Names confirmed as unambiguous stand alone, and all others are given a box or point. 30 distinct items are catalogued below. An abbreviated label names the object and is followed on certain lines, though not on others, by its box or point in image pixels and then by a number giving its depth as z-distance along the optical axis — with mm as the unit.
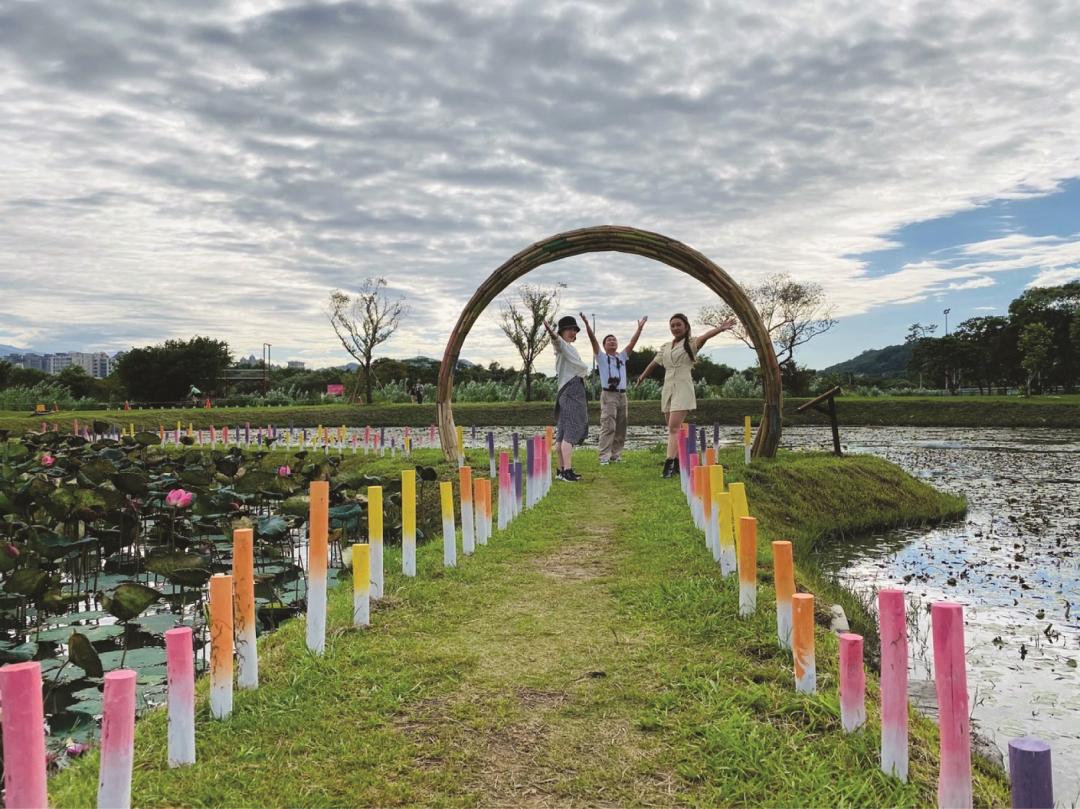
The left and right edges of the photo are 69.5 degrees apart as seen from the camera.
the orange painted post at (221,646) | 3492
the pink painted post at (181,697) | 3086
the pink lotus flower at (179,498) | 6345
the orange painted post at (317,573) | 4309
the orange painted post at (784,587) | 3895
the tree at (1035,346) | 47312
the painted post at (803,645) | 3494
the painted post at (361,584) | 4715
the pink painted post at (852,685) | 3094
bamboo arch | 11281
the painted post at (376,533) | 5137
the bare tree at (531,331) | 40125
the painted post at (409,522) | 5723
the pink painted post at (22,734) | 2256
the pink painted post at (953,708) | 2539
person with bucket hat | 11070
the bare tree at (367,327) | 39228
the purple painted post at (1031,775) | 2033
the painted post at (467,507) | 6715
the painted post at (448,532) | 6227
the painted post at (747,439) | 11945
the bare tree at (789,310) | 46156
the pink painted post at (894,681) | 2916
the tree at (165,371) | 44906
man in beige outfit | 11703
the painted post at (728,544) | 5384
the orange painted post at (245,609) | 3785
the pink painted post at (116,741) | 2574
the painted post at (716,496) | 5598
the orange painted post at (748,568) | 4395
